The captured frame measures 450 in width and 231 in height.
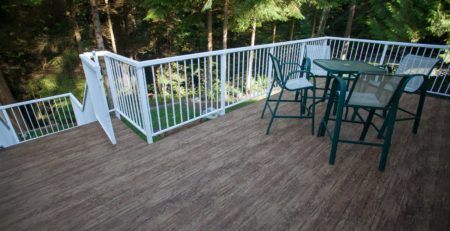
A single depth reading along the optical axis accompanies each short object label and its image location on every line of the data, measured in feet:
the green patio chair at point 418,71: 9.19
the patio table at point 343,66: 8.88
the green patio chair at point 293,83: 9.37
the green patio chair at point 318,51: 15.53
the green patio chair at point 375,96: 6.83
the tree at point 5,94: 23.21
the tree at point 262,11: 24.23
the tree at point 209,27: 28.29
